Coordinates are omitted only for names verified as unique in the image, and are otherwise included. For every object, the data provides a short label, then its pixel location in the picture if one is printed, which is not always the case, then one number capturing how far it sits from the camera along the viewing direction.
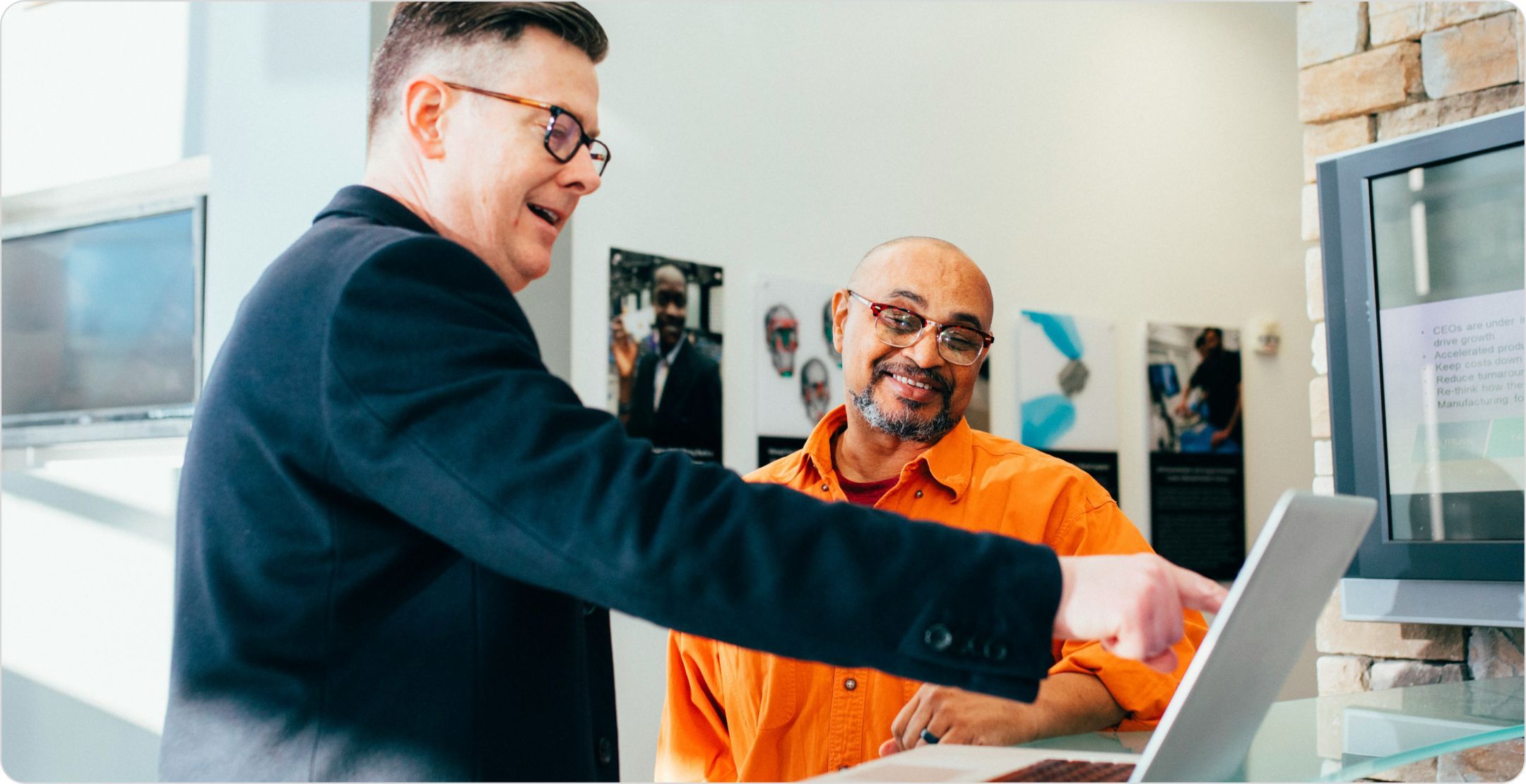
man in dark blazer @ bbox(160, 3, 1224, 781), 0.95
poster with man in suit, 3.87
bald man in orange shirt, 1.96
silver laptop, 1.01
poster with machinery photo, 5.47
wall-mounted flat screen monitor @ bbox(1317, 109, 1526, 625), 2.40
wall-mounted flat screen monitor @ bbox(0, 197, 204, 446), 3.88
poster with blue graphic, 5.04
